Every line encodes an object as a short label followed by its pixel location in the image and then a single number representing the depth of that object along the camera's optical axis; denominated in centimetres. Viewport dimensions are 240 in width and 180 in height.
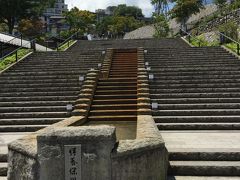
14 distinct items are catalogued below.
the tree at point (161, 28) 2450
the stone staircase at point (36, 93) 662
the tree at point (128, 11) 6152
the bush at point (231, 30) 1385
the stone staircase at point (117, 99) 665
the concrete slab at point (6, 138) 488
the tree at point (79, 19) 3391
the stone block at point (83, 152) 336
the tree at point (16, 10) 2592
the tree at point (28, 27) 3030
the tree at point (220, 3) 2223
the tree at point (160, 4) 3276
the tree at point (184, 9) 2356
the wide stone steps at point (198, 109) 421
